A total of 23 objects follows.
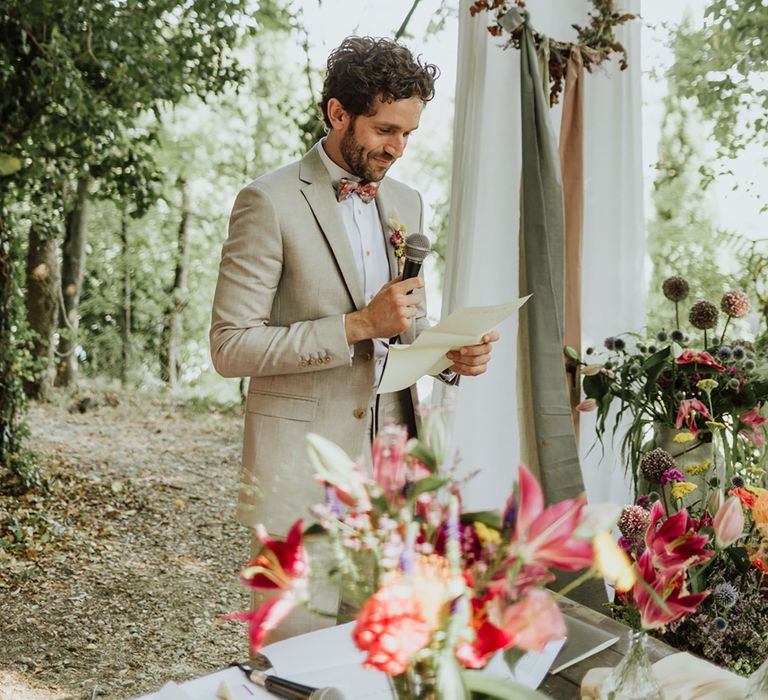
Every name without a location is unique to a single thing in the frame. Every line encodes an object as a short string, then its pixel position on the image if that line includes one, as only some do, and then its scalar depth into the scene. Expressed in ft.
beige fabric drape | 8.54
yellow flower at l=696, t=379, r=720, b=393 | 6.15
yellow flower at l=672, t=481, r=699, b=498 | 5.09
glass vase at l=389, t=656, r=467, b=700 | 2.13
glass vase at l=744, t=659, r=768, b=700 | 3.19
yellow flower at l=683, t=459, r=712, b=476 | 5.39
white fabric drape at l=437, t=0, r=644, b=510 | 8.44
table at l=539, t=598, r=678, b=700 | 3.68
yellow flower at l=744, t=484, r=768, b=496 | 3.99
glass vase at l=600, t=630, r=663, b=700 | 2.96
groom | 5.31
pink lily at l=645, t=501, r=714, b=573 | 2.99
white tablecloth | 3.49
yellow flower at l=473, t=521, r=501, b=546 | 2.23
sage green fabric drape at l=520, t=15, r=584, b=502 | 7.91
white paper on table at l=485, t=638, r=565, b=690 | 3.67
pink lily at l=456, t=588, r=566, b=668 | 2.07
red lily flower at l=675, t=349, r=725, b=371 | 6.47
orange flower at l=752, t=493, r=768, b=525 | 3.75
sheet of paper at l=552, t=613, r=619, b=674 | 3.86
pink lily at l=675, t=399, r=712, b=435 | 6.40
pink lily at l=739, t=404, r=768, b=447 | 6.44
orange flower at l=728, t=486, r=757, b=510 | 4.20
